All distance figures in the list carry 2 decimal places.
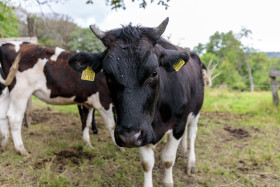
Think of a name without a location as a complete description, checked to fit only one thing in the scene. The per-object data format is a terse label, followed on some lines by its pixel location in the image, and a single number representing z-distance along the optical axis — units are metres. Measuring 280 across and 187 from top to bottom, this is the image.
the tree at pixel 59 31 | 29.05
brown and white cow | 3.71
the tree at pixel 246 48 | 29.52
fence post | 7.20
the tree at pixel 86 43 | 25.09
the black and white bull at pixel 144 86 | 1.79
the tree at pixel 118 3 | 4.49
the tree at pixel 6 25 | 10.34
